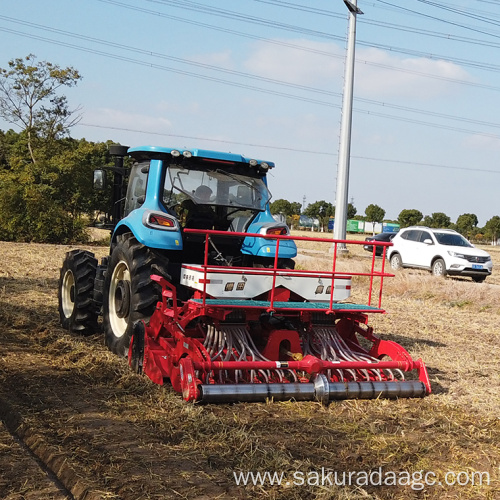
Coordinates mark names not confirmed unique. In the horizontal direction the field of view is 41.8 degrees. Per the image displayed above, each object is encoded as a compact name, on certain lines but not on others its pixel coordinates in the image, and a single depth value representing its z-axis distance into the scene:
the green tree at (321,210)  95.09
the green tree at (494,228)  83.46
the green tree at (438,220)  90.87
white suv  19.55
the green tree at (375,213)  107.75
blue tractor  6.46
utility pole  23.80
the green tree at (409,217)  95.19
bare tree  32.19
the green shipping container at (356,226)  89.81
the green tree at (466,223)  94.50
